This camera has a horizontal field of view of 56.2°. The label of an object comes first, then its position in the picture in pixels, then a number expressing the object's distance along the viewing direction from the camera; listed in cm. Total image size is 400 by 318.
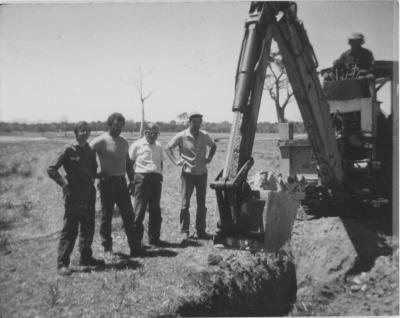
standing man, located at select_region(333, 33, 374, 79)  556
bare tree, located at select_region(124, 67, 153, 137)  2496
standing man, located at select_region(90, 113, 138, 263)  515
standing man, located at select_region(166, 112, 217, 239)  604
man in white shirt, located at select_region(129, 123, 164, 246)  563
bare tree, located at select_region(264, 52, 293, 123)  2636
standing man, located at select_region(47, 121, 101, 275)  458
